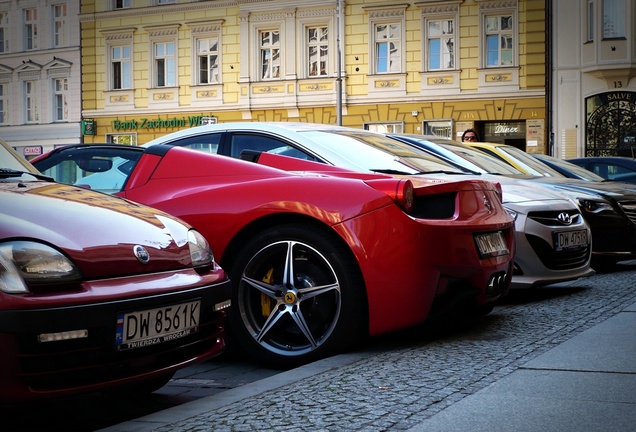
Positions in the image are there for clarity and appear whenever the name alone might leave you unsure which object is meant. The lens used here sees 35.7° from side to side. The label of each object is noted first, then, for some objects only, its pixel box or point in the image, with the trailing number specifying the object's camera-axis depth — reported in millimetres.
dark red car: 3486
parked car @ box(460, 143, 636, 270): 10125
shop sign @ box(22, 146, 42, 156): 37844
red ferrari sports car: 5082
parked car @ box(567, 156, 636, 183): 15398
